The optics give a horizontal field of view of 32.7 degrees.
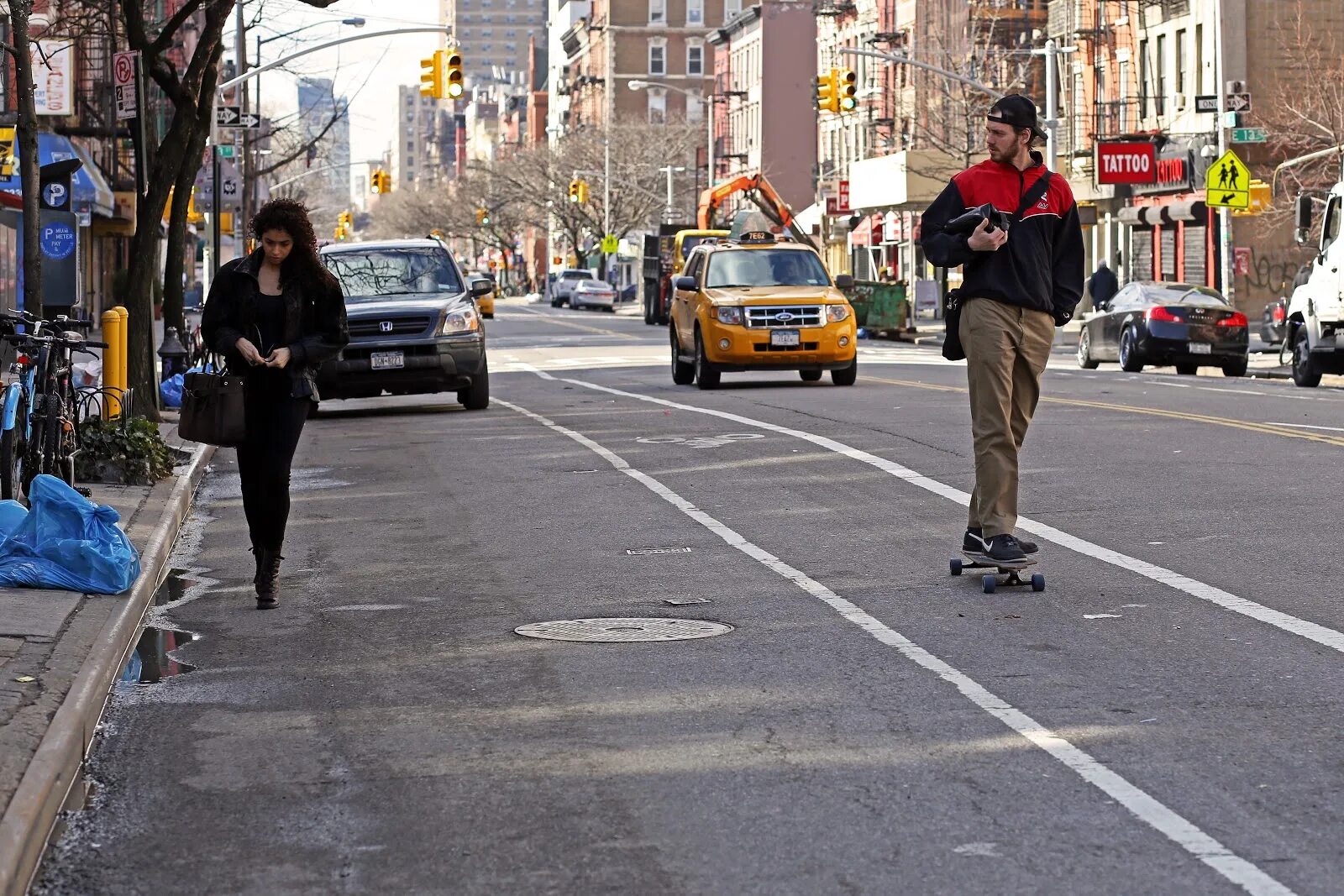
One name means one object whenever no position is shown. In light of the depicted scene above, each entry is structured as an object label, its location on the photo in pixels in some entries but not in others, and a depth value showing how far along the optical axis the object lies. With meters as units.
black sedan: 35.06
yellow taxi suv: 27.81
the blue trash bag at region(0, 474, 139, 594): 10.15
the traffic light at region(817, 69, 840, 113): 47.16
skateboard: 10.00
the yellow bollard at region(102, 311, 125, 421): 17.92
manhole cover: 9.17
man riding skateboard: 10.01
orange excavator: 53.62
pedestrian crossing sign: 40.09
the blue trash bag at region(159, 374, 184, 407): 23.97
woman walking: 10.32
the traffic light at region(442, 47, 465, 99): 39.84
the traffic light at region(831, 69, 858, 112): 47.41
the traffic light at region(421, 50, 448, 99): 40.53
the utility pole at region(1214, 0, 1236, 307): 44.06
